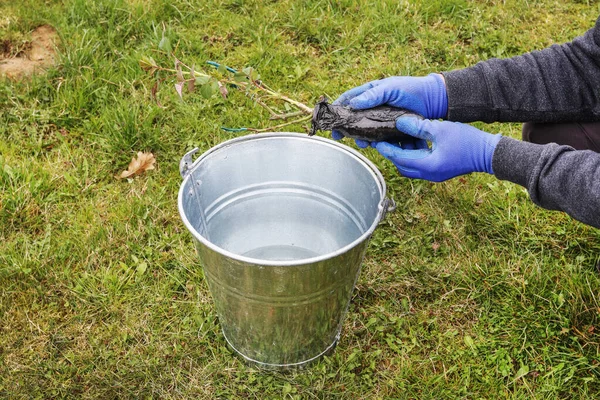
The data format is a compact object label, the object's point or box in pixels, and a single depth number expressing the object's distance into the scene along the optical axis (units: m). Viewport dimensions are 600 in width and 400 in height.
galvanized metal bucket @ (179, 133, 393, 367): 1.70
